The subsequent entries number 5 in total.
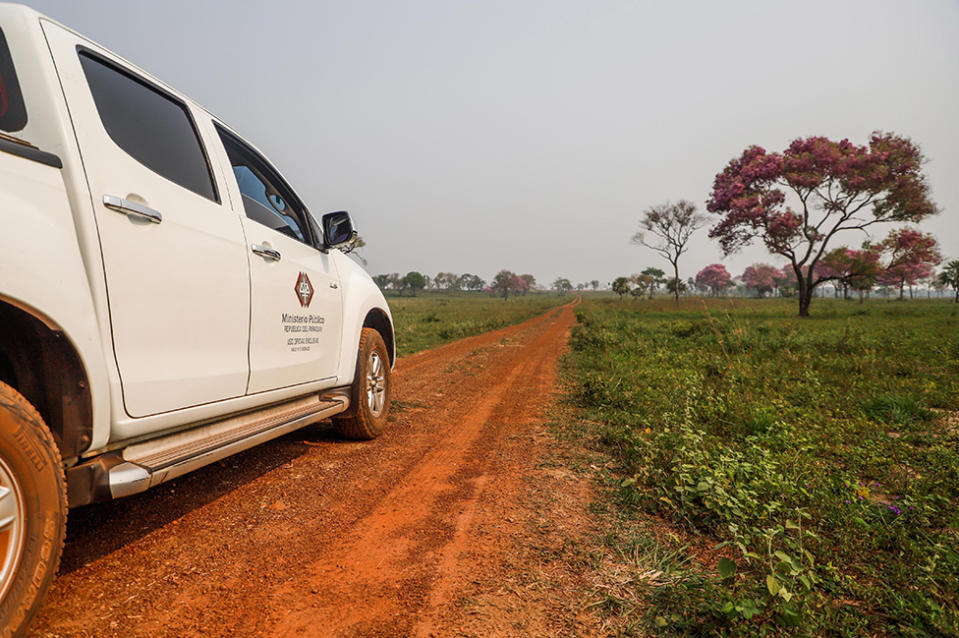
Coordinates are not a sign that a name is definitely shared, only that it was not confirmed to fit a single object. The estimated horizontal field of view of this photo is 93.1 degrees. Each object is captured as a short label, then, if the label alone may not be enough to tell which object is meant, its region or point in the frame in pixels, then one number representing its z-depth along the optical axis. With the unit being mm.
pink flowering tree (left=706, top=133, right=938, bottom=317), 19484
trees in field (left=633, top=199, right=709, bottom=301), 41312
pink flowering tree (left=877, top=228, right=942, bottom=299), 20828
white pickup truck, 1447
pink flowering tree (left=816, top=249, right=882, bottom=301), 21630
